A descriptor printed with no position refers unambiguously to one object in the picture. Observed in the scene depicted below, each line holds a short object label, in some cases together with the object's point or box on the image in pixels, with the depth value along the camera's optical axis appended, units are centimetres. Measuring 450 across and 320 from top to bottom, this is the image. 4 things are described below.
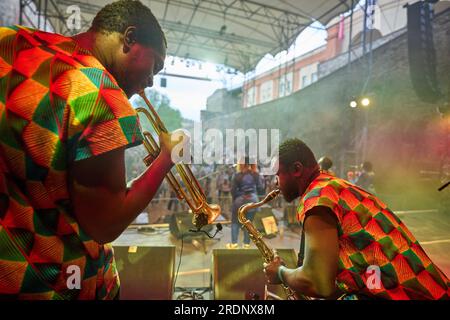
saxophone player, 181
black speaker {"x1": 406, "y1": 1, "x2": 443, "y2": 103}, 782
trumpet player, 80
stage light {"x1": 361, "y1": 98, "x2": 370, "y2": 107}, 1084
